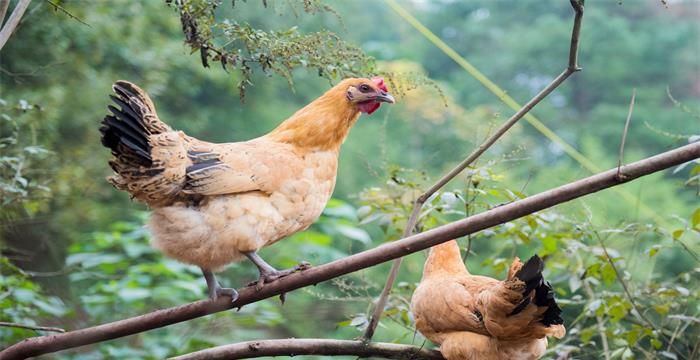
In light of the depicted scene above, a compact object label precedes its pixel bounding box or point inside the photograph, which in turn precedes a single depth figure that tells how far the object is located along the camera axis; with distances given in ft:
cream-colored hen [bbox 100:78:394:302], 14.88
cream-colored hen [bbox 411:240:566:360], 15.61
